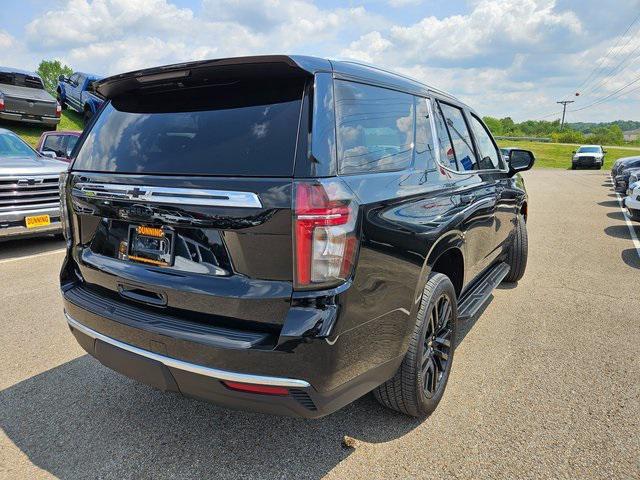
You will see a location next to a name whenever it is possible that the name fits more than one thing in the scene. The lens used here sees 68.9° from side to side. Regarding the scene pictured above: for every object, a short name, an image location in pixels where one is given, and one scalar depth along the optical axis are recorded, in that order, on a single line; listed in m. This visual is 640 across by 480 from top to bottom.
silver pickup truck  6.32
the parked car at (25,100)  14.49
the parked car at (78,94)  17.52
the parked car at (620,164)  17.62
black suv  1.94
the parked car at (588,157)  34.88
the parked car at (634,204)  8.70
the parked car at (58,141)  10.27
